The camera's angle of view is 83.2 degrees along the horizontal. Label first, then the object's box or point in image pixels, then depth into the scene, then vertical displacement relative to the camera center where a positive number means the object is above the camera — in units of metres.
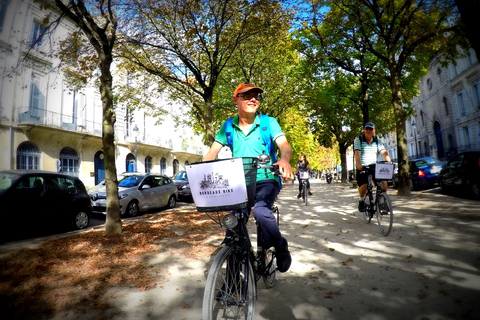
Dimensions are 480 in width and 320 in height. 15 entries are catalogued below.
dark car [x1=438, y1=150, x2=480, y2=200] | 8.35 -0.12
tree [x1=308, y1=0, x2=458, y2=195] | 10.02 +5.55
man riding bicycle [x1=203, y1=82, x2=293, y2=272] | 2.42 +0.33
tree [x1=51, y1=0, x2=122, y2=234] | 5.67 +1.85
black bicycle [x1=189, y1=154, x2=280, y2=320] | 1.94 -0.68
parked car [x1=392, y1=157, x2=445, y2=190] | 13.16 -0.02
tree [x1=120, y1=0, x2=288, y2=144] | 9.23 +5.72
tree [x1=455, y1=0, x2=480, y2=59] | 2.43 +1.40
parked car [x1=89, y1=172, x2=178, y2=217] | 9.41 -0.19
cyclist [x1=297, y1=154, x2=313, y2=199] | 11.06 +0.57
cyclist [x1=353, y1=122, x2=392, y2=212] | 5.46 +0.53
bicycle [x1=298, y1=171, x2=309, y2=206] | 9.98 +0.00
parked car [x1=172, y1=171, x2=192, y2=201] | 15.16 -0.23
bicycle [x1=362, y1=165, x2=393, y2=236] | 4.90 -0.58
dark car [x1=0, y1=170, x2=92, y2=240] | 5.84 -0.16
